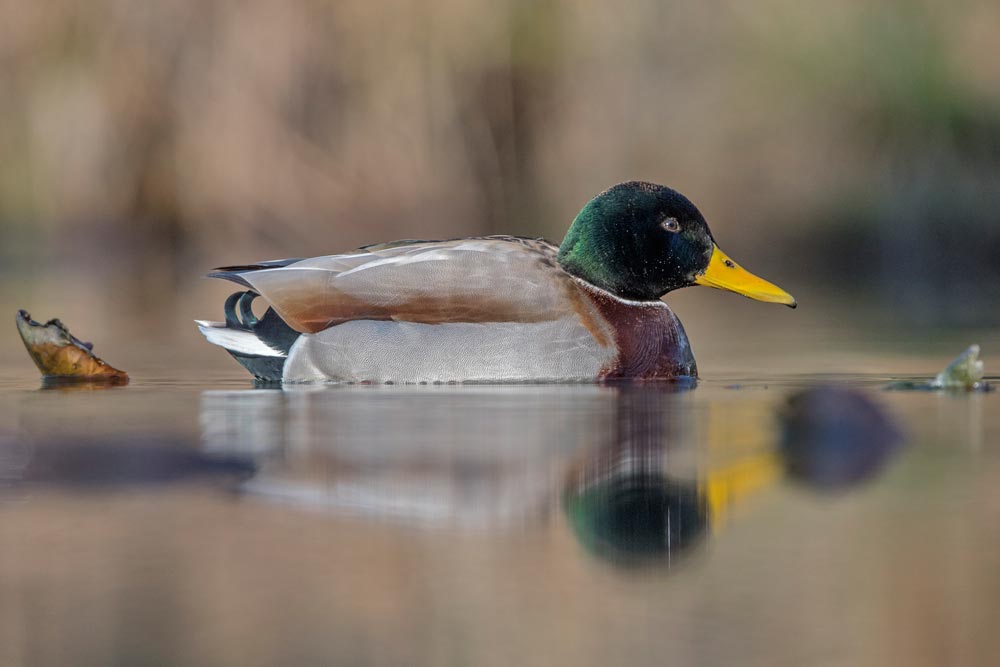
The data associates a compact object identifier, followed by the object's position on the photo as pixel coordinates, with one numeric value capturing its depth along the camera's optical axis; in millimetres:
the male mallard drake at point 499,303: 12898
